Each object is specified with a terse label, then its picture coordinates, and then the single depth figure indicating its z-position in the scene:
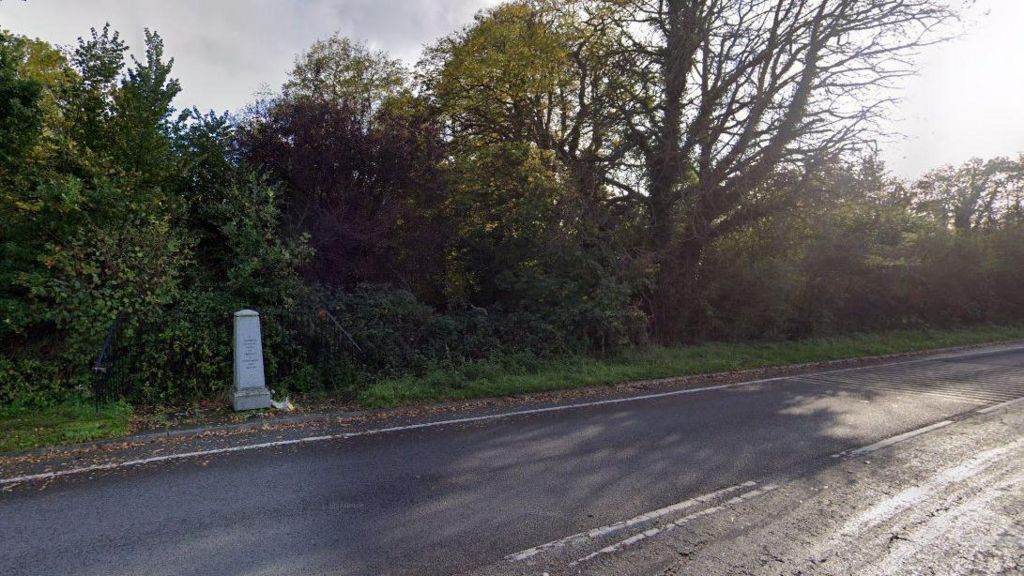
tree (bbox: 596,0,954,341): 14.31
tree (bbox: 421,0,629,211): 15.73
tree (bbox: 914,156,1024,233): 31.00
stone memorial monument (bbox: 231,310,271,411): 7.79
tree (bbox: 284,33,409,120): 21.38
